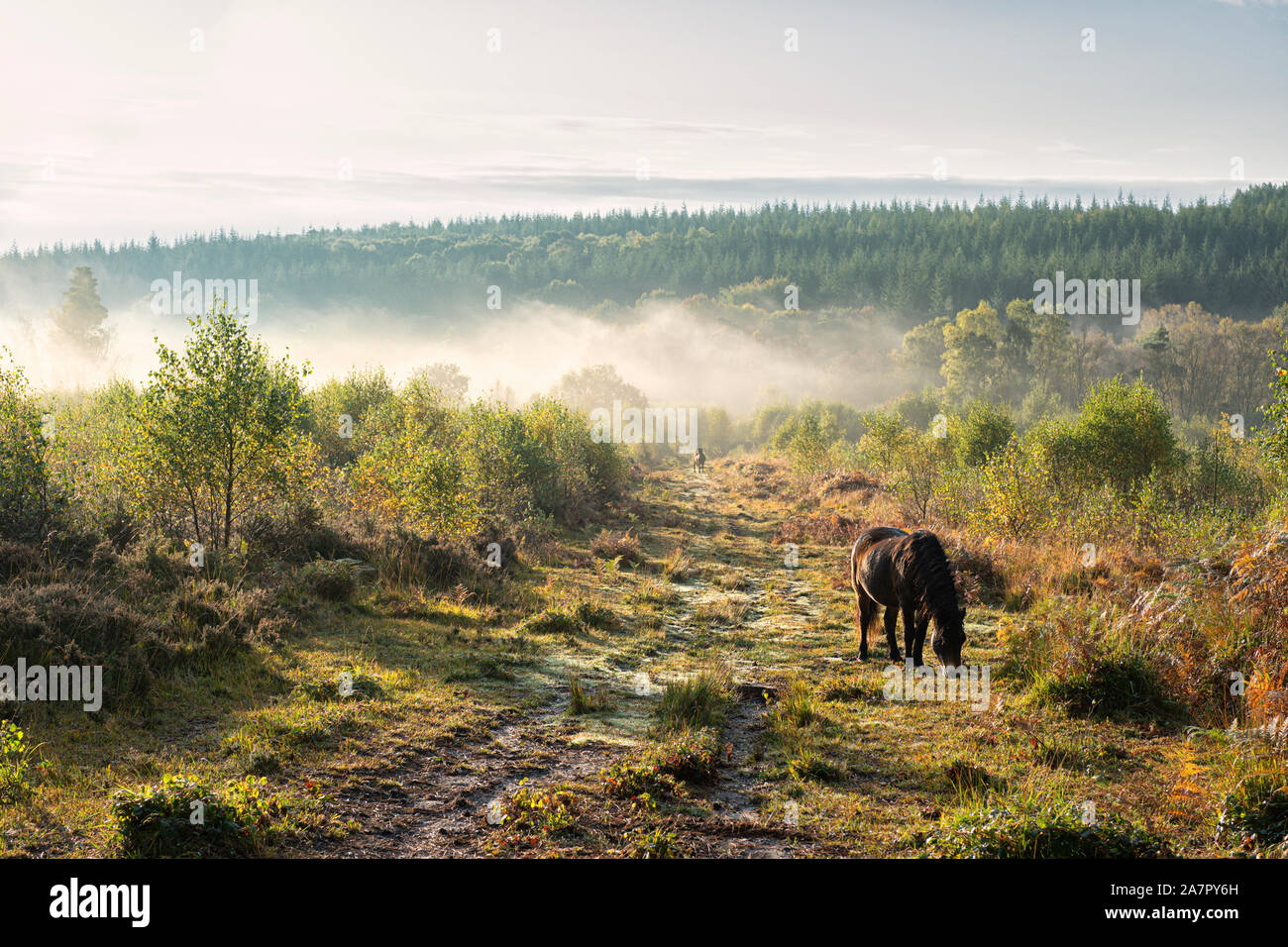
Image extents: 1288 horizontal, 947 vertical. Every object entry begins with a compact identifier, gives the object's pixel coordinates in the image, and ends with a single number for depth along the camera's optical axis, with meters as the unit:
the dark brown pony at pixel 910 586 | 11.22
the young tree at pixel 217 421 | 15.94
